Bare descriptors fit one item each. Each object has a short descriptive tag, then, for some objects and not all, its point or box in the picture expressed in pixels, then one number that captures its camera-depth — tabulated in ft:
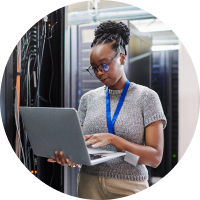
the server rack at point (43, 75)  6.40
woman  3.79
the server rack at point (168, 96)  9.17
